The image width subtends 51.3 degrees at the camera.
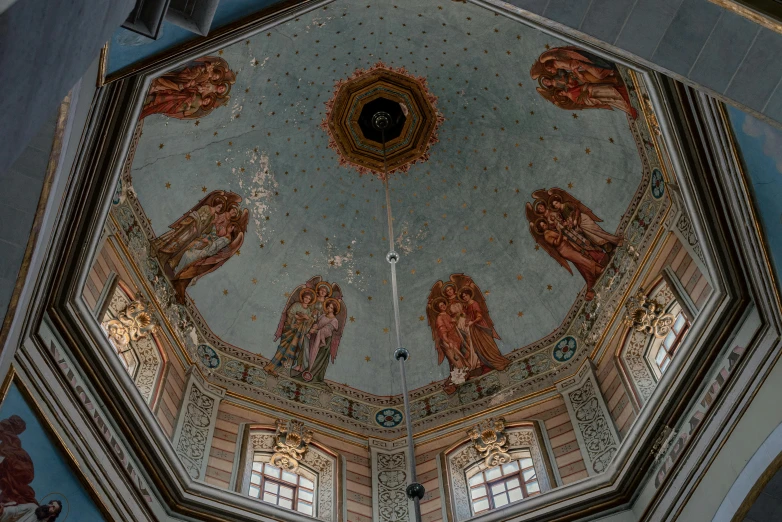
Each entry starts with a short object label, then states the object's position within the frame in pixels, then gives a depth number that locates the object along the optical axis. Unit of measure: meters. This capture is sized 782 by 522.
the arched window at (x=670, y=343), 11.80
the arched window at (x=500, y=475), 12.12
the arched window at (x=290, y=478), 12.00
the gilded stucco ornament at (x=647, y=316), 12.31
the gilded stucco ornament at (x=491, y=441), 12.84
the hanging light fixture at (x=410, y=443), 6.02
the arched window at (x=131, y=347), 11.80
